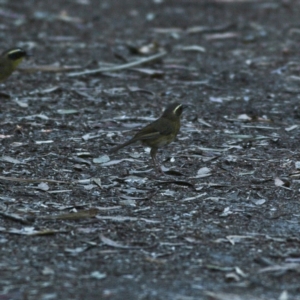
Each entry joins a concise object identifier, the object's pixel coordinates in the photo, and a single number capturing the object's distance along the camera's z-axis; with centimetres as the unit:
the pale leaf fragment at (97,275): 1056
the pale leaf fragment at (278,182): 1466
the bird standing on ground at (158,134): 1516
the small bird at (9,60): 1969
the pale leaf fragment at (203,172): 1528
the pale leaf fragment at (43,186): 1425
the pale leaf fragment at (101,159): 1599
